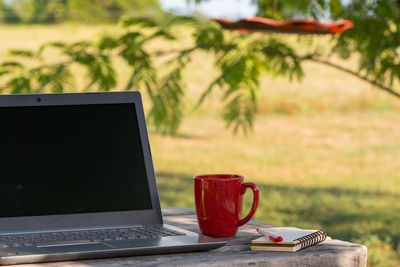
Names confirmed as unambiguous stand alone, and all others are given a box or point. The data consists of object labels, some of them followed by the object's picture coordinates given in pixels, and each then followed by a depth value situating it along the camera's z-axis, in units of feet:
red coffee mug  7.11
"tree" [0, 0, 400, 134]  10.69
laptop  7.12
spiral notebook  6.88
